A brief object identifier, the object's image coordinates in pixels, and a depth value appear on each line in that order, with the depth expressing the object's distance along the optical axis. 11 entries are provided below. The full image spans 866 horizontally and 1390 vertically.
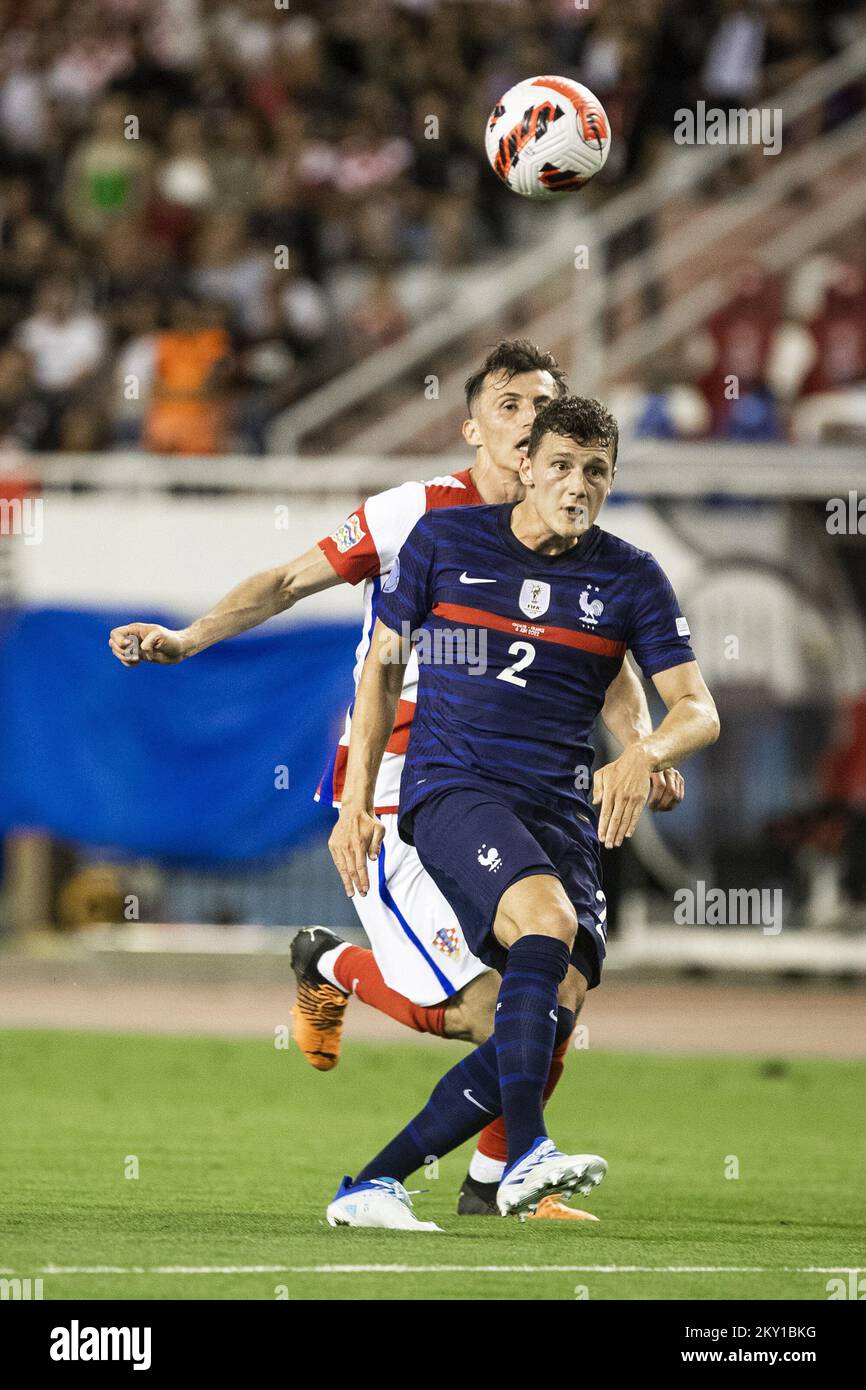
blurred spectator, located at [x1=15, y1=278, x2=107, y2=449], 17.64
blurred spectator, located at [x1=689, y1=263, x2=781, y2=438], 16.36
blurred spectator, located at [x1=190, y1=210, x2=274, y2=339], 18.25
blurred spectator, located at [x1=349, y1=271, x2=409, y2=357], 17.52
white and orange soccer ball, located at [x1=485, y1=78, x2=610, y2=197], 8.20
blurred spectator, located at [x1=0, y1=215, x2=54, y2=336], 18.88
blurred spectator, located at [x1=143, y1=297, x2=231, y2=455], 16.91
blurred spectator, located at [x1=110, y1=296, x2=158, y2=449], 17.17
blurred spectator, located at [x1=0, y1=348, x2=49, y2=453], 17.38
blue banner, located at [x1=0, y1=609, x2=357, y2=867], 16.12
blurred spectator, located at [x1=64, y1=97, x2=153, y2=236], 19.45
